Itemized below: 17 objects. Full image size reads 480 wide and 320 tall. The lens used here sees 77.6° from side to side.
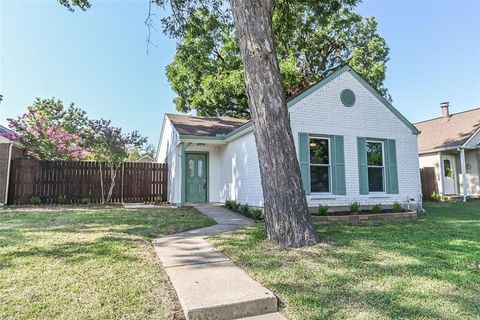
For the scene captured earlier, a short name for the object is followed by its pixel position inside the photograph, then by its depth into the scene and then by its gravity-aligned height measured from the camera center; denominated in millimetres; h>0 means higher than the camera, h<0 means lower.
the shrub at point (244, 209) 9031 -641
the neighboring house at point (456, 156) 16062 +1722
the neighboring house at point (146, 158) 36406 +4032
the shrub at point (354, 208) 8836 -609
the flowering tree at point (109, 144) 12469 +1964
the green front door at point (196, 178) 12461 +490
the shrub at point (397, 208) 9302 -659
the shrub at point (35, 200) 11859 -346
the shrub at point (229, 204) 10596 -534
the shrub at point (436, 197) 16384 -591
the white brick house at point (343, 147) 9062 +1304
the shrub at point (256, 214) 8141 -700
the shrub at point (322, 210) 8328 -619
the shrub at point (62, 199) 12234 -313
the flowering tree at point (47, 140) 13875 +2480
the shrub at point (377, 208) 9007 -639
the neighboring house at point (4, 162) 11266 +1151
